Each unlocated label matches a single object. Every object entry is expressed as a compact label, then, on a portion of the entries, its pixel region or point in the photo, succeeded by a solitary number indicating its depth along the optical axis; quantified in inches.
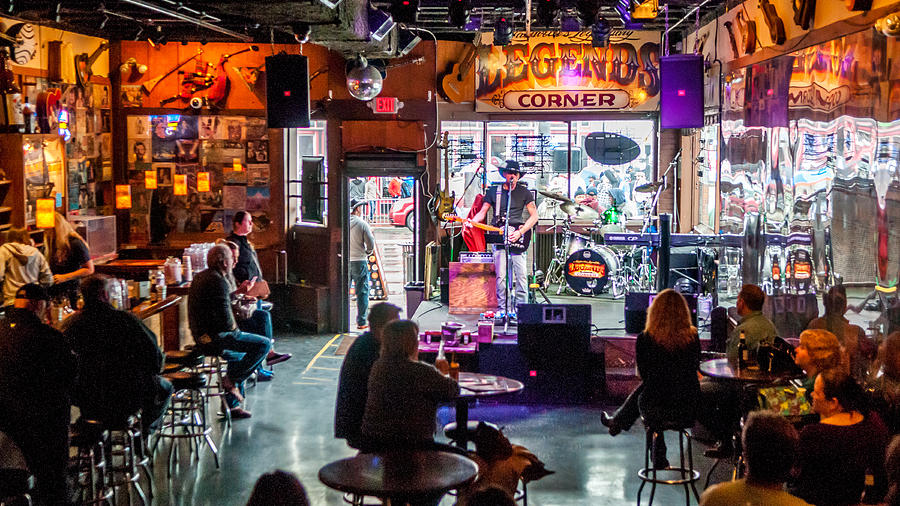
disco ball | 447.2
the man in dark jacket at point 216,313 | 321.1
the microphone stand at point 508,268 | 395.9
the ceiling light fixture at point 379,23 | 382.0
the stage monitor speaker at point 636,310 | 377.7
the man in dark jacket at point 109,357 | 249.9
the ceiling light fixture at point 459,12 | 368.8
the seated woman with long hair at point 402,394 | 199.0
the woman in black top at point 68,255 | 403.9
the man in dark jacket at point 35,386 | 220.2
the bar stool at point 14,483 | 192.7
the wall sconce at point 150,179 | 511.5
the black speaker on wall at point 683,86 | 403.9
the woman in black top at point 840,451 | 181.2
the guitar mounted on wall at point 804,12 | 296.4
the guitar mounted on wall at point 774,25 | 327.6
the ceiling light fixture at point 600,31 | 417.8
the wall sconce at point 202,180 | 510.3
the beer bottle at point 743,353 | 256.4
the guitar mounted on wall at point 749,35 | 368.8
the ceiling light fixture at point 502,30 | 430.0
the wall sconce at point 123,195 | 509.4
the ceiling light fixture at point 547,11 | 348.8
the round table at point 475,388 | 232.8
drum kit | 487.2
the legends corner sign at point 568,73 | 516.4
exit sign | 493.4
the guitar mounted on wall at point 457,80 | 513.3
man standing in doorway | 495.5
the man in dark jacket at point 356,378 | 218.1
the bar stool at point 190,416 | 289.3
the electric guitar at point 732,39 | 402.3
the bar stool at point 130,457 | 254.2
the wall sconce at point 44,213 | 420.2
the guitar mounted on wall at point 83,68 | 465.1
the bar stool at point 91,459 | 239.8
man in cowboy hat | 414.9
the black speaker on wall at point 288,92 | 422.9
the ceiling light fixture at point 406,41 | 463.8
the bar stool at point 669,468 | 251.4
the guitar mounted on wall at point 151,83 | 506.6
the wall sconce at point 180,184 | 511.5
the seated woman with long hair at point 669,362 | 252.4
